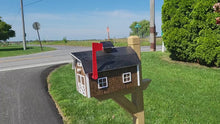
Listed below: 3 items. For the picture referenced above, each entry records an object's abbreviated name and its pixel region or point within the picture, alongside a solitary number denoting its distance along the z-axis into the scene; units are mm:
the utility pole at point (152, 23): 13039
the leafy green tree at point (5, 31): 30703
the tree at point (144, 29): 64625
